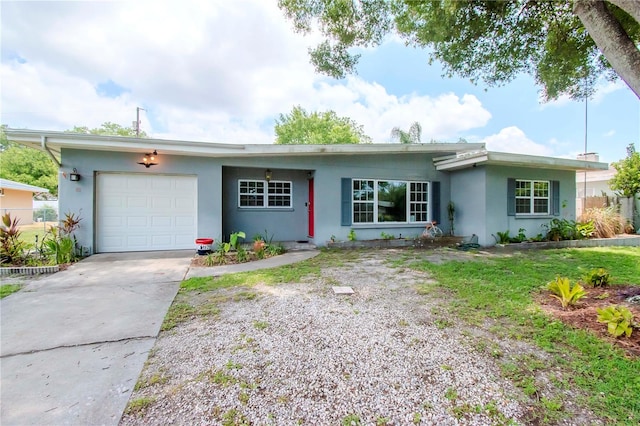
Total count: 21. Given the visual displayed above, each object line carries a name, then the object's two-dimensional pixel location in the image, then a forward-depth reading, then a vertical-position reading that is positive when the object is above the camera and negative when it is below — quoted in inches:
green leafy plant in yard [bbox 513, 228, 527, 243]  359.9 -29.4
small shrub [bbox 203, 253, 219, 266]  251.0 -42.7
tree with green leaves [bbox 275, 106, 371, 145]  1229.7 +371.5
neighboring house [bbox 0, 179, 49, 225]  639.8 +37.2
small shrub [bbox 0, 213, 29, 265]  233.9 -28.2
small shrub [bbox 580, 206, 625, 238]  403.2 -9.7
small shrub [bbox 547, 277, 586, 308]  142.4 -40.1
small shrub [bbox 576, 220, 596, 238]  386.7 -20.4
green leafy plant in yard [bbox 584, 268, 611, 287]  174.2 -39.4
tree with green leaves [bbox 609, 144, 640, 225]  454.0 +59.6
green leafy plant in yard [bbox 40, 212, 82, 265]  242.9 -27.8
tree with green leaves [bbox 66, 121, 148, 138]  1325.0 +406.1
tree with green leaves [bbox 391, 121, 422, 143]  906.1 +259.6
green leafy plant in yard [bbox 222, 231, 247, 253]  274.2 -31.1
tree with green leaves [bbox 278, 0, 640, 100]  248.1 +171.1
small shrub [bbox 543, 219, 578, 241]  373.7 -21.2
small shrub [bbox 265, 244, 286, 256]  294.2 -38.8
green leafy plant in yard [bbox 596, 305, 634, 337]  111.2 -43.0
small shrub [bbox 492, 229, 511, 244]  352.5 -29.9
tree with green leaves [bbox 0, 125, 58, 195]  1035.1 +164.6
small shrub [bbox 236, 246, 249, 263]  266.2 -40.4
